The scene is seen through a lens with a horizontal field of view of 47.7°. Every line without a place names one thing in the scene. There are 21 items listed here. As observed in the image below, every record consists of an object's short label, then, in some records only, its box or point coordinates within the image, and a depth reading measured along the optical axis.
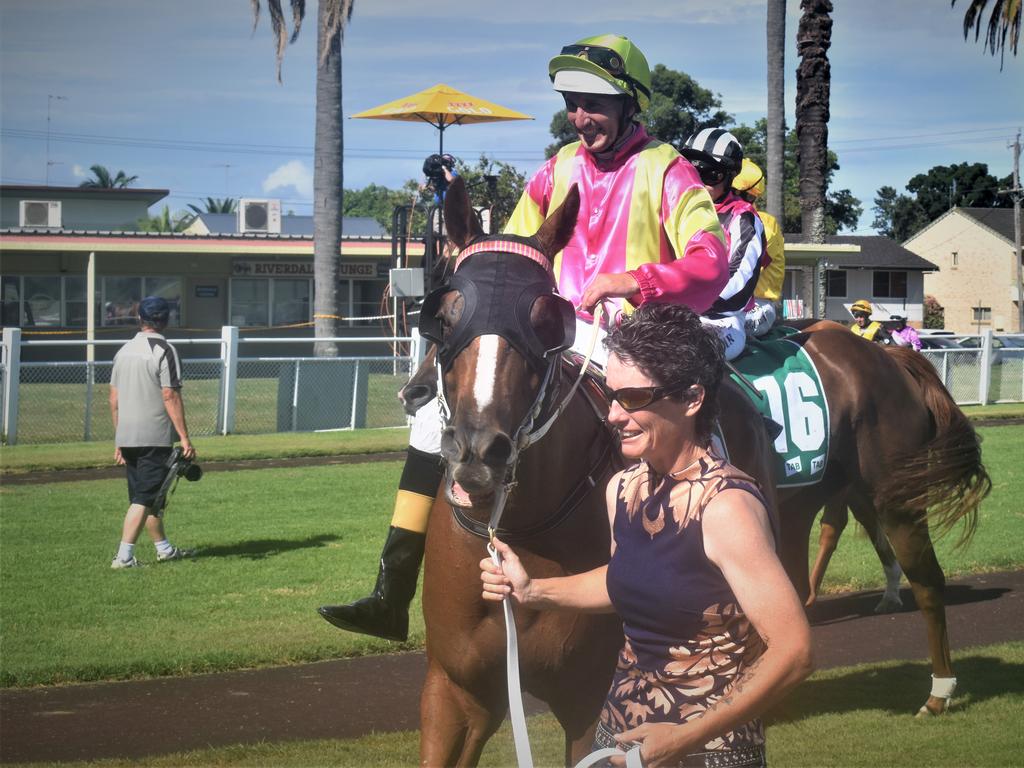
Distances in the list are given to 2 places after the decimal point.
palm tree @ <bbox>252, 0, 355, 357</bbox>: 18.77
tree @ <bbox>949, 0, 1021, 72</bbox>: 17.41
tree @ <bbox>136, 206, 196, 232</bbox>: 53.34
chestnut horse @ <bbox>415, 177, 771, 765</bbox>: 3.27
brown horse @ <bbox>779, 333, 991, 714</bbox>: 5.93
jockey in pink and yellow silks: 3.90
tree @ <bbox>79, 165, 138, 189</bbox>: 82.38
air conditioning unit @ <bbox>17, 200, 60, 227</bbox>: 33.06
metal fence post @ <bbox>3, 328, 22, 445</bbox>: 14.84
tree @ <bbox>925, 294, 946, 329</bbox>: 55.06
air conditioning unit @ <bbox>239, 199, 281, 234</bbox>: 33.59
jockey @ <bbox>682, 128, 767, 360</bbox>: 5.07
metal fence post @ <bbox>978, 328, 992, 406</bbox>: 22.25
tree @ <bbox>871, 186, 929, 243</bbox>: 69.44
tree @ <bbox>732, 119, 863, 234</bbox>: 40.31
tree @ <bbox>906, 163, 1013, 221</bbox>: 63.53
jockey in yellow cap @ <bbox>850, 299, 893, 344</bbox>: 14.40
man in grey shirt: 8.84
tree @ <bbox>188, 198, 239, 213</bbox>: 83.94
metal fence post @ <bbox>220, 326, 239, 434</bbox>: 16.33
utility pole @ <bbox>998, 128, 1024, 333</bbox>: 43.62
